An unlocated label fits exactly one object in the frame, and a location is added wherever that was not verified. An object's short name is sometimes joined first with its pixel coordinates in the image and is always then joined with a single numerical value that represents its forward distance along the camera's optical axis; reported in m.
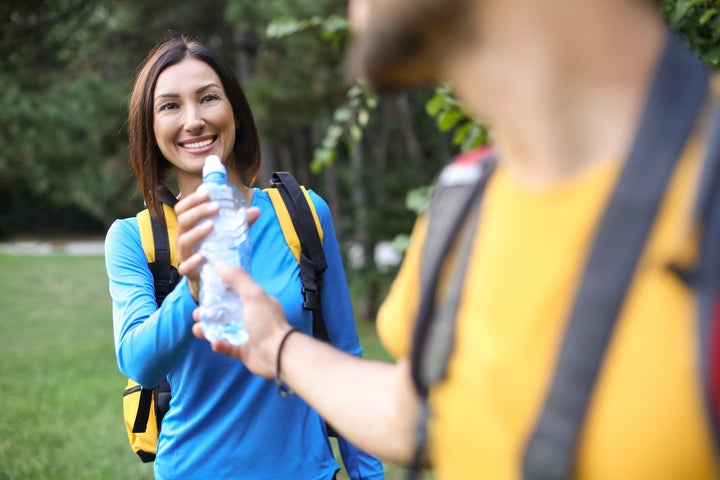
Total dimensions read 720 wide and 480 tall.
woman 1.98
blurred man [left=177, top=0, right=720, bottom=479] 0.74
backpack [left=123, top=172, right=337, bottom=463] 2.04
